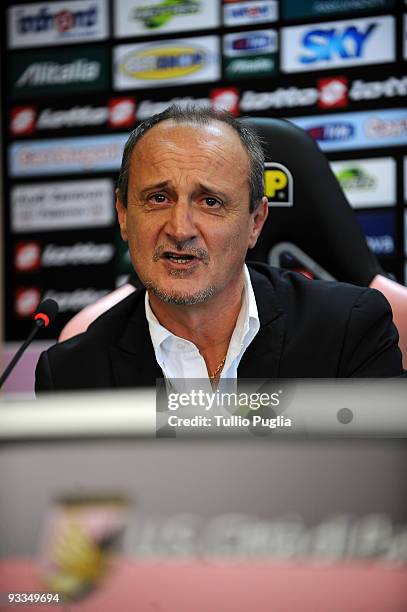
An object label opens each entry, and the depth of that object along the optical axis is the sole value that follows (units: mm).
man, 3535
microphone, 3492
